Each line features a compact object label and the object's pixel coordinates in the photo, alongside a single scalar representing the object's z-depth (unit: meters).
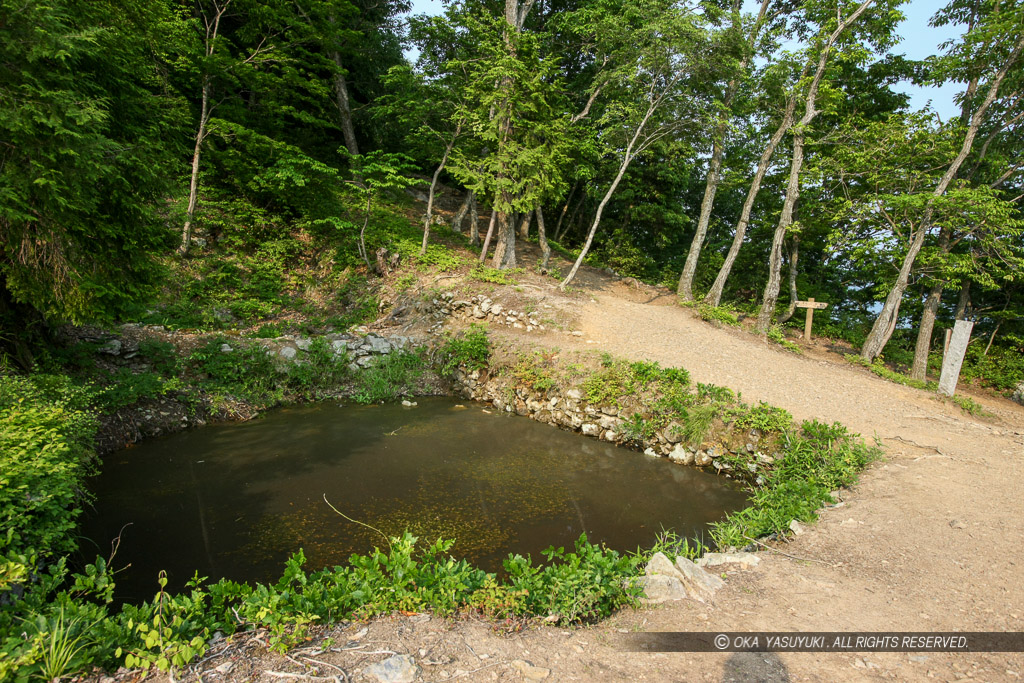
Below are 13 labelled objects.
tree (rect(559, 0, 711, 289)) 12.11
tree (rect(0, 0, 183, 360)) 4.50
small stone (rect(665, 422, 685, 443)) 7.41
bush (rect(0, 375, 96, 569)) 3.37
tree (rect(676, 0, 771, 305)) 13.32
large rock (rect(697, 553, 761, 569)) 3.96
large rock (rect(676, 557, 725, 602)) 3.39
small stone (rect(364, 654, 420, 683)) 2.25
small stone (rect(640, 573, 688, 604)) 3.28
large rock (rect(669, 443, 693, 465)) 7.21
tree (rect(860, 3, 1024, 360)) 10.62
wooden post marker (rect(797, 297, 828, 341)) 13.42
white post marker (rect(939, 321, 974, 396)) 9.40
